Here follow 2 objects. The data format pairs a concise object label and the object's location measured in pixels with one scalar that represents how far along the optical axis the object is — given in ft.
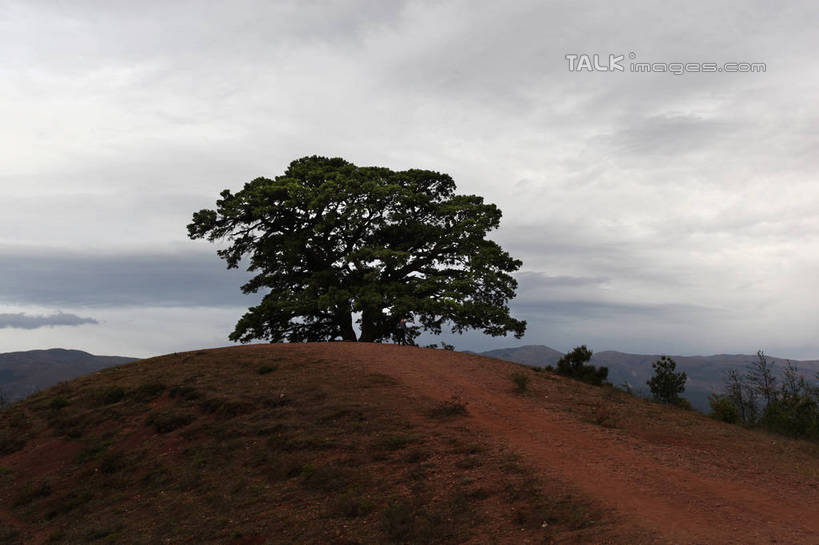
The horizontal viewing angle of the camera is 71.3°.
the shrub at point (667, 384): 96.20
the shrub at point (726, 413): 72.43
